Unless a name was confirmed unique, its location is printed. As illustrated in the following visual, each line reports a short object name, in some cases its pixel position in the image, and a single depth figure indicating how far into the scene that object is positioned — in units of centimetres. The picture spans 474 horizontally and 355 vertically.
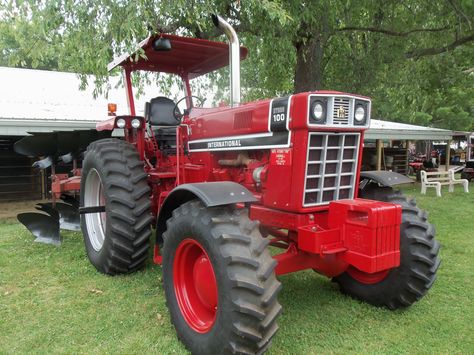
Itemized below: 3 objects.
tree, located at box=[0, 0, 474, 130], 473
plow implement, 623
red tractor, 263
